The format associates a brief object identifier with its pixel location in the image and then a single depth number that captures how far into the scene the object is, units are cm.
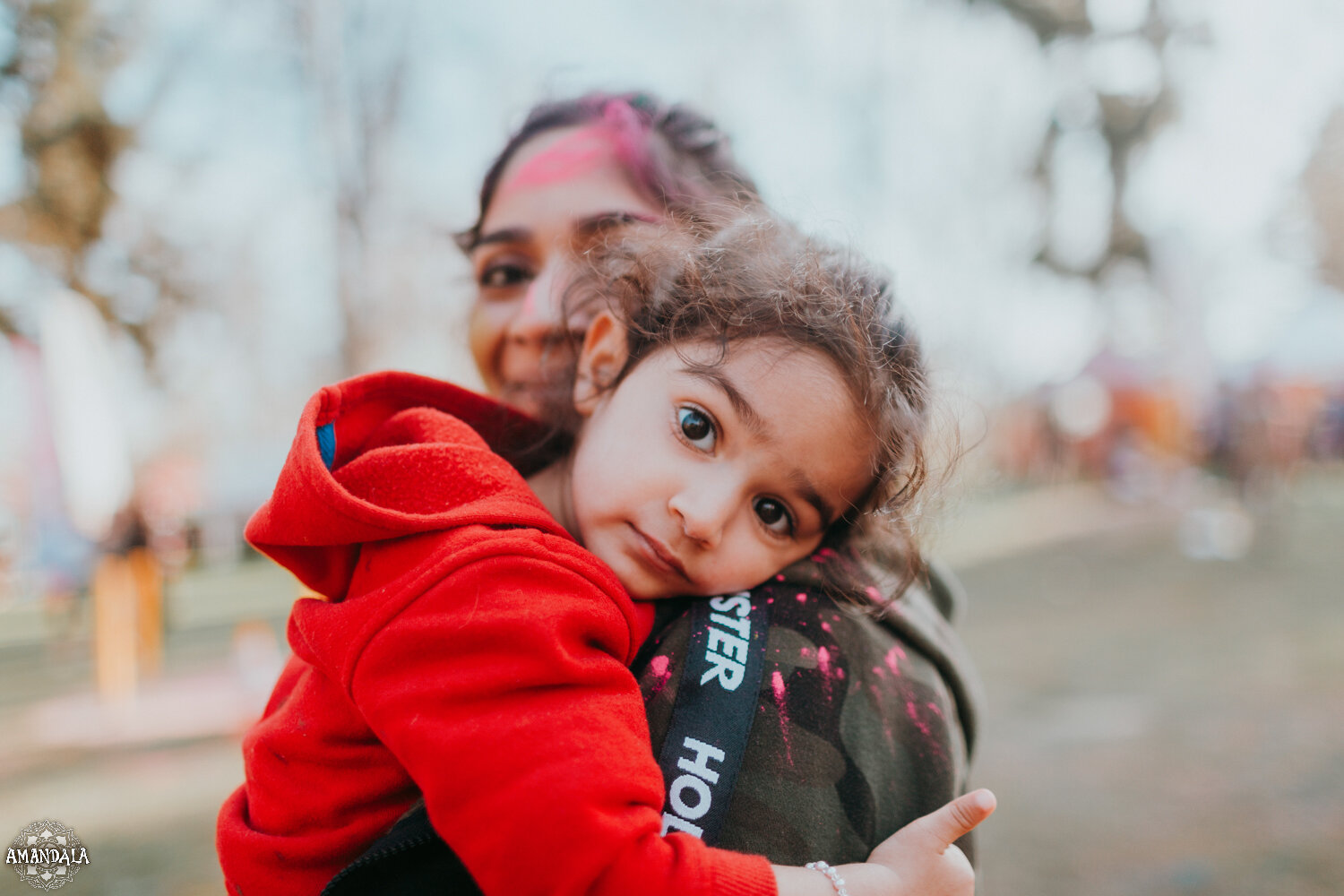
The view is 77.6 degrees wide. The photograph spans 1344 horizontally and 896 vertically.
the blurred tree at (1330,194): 1441
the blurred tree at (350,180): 616
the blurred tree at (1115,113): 1476
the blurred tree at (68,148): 796
